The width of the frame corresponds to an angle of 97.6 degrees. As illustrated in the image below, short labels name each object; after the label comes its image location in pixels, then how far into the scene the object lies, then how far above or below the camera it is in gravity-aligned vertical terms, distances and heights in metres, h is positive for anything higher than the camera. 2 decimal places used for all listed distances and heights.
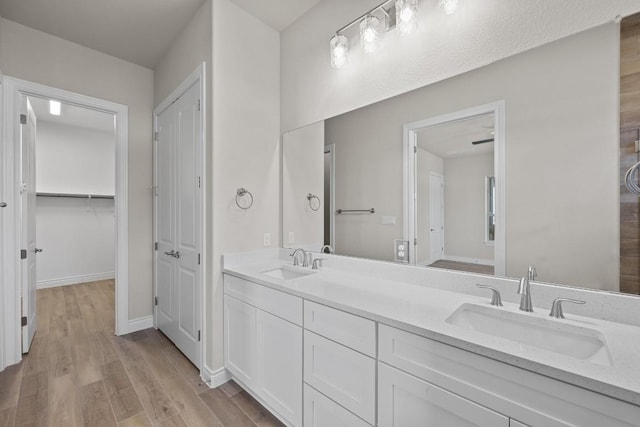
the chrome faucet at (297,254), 2.11 -0.35
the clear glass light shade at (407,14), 1.51 +1.07
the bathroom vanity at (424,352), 0.76 -0.49
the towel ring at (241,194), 2.12 +0.13
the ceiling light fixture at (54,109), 3.69 +1.42
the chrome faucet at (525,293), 1.11 -0.33
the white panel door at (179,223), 2.22 -0.11
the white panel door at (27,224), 2.35 -0.11
